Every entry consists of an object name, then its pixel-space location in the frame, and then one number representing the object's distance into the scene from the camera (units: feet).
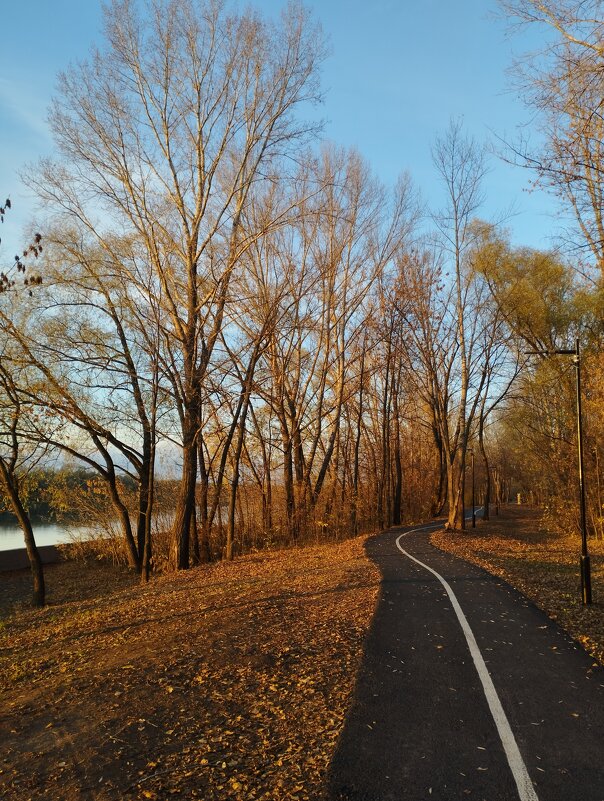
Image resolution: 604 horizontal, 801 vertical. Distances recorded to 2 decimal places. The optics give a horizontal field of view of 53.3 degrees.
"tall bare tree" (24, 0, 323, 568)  53.26
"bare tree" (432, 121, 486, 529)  88.94
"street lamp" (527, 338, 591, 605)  36.50
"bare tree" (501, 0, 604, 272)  24.06
